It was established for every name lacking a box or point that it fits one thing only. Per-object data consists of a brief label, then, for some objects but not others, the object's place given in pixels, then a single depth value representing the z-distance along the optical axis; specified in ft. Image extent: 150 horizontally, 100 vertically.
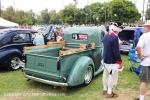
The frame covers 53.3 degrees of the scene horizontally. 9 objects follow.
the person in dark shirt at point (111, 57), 11.63
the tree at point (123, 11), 89.53
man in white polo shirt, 10.64
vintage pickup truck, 12.41
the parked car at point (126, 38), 24.42
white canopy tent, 43.35
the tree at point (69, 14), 111.65
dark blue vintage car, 17.15
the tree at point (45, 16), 173.07
